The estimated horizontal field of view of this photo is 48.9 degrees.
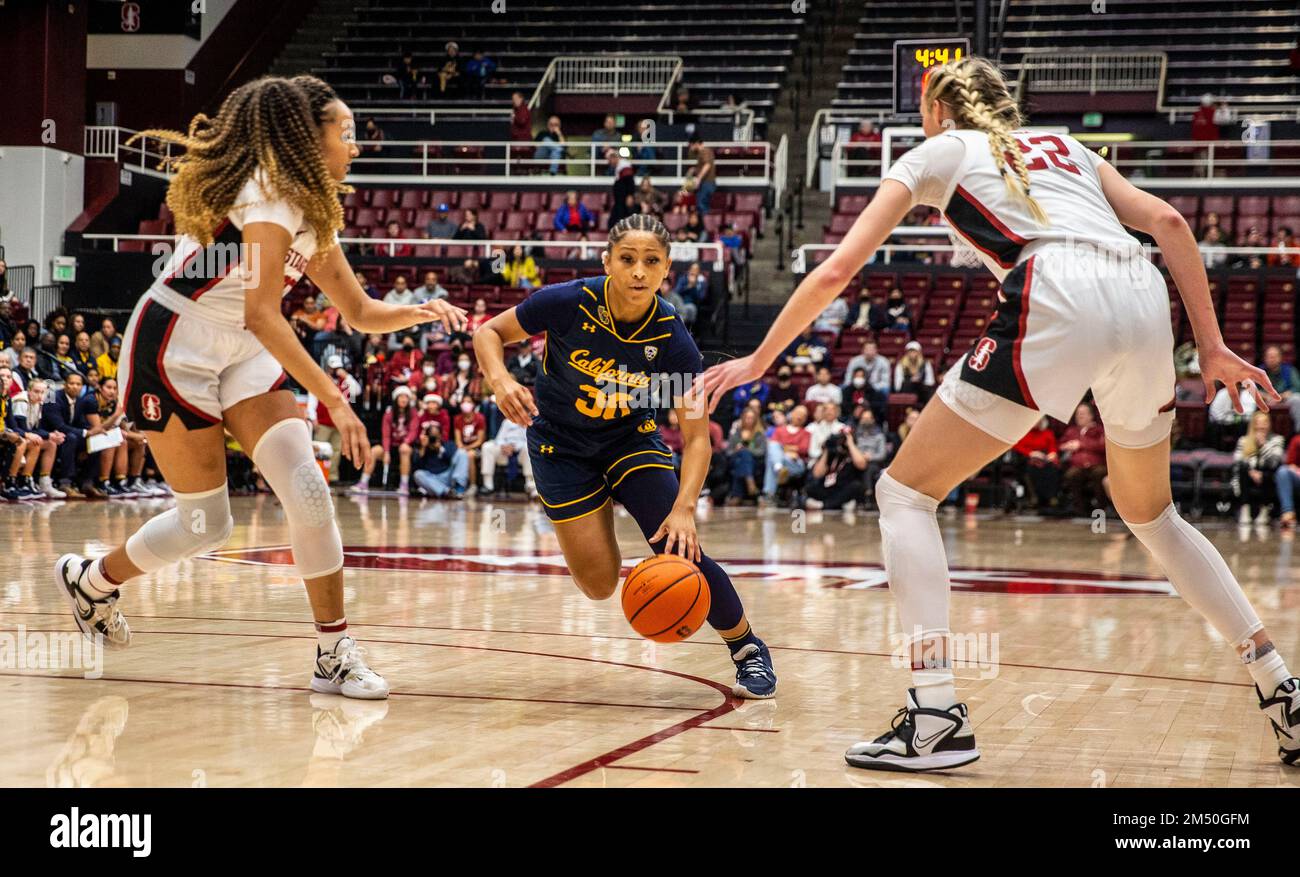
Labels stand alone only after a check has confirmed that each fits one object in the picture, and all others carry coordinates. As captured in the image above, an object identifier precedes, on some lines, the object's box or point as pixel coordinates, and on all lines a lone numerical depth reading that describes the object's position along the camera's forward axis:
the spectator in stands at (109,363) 15.35
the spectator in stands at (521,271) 19.25
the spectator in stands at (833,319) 18.20
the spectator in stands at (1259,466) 14.46
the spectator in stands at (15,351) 13.44
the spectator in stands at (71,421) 13.95
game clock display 16.73
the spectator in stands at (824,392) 16.48
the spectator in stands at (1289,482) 14.12
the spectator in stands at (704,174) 20.91
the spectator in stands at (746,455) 16.36
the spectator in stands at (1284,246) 18.05
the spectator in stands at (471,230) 21.09
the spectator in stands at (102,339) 15.79
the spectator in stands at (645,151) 22.08
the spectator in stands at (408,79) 25.92
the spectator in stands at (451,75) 25.80
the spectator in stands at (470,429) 16.55
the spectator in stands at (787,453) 15.98
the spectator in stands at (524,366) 16.48
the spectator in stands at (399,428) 16.48
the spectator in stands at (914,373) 16.50
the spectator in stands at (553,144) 22.75
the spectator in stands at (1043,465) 15.13
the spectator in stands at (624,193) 20.31
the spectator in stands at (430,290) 18.58
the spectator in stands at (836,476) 15.54
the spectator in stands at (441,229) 21.22
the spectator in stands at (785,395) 16.64
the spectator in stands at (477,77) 25.78
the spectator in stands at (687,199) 20.70
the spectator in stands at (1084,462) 14.87
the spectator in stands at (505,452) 16.42
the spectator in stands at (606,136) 23.36
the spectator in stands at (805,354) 17.38
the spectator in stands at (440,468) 16.34
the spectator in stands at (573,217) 20.98
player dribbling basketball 4.80
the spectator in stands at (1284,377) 14.97
